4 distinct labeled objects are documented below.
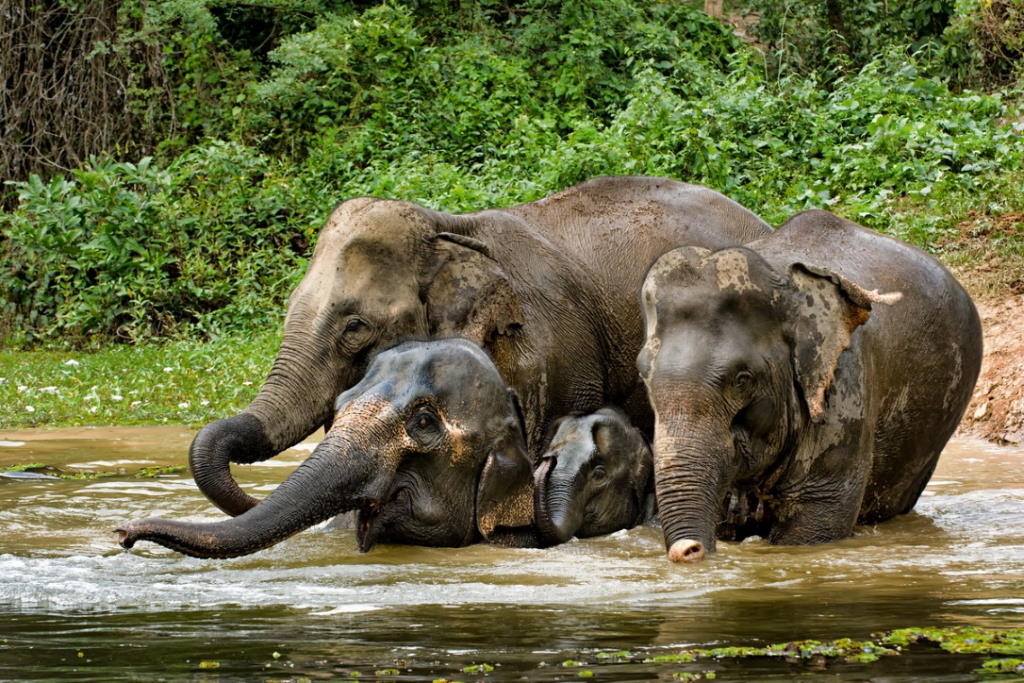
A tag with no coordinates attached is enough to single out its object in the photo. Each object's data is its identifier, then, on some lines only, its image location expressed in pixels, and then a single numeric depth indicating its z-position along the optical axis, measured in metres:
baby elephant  14.30
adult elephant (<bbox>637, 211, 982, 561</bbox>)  12.82
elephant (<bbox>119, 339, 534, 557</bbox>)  12.61
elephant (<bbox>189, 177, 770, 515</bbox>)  14.43
